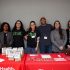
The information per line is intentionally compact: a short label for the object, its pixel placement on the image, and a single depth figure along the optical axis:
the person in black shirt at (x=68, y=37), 2.71
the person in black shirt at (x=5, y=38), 2.62
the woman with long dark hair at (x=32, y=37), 2.62
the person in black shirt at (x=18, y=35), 2.68
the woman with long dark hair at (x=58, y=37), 2.62
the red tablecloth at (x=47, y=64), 1.76
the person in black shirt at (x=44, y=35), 2.70
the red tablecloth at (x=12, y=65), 1.77
